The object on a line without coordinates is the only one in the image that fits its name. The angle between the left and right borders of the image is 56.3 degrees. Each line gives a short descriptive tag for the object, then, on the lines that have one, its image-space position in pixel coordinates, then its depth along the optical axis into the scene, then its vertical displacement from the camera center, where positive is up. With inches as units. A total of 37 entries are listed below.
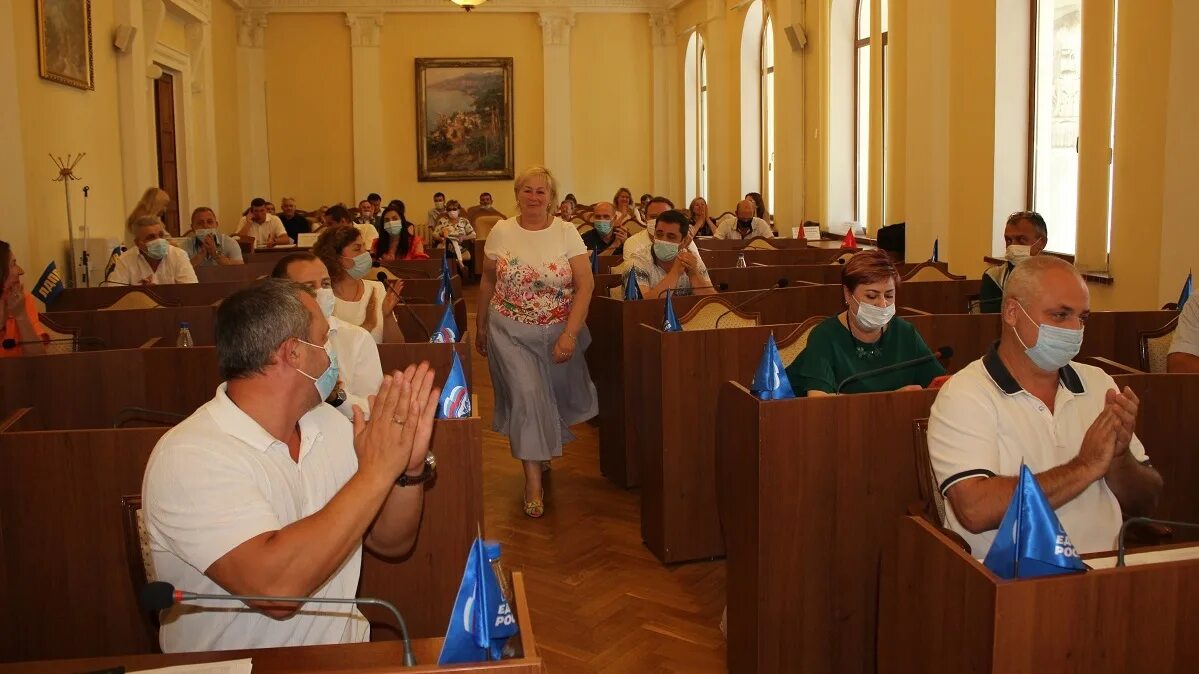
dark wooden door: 574.6 +40.2
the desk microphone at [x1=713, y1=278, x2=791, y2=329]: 216.4 -19.2
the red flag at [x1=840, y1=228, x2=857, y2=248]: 418.4 -10.9
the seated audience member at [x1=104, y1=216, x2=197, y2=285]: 311.6 -12.9
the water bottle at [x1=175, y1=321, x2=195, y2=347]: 213.3 -23.0
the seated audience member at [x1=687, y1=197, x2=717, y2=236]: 485.4 +0.7
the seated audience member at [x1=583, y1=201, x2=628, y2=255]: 410.0 -7.7
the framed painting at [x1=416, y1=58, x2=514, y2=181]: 804.0 +69.4
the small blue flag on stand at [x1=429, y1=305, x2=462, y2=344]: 197.6 -20.6
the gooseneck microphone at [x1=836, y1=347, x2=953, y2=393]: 138.6 -19.5
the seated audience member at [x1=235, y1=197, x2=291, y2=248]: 556.1 -6.0
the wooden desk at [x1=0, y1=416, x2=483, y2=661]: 125.2 -36.5
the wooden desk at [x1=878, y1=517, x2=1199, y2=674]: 86.0 -31.8
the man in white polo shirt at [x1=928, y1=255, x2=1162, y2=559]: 108.6 -22.1
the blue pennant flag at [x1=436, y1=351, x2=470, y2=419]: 136.6 -22.4
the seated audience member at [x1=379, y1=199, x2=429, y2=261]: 432.8 -10.2
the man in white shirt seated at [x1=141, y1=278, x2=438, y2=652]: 86.7 -21.9
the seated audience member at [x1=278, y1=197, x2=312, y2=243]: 657.6 -3.0
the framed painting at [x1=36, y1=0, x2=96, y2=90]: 393.7 +64.0
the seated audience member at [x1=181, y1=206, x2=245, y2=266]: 398.0 -10.1
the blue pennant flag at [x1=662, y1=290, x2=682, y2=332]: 199.0 -19.2
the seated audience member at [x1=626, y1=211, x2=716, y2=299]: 251.4 -11.9
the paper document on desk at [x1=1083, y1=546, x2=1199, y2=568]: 92.7 -29.0
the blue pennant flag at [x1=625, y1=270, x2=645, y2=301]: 253.9 -17.1
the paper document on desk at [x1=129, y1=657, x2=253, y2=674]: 74.4 -30.0
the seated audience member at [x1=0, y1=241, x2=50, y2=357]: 197.2 -17.7
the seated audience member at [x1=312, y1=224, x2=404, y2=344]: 202.8 -13.2
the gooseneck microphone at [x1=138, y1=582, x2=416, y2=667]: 71.2 -24.2
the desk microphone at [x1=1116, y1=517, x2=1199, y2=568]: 85.3 -25.7
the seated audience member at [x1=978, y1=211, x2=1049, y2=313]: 229.0 -6.8
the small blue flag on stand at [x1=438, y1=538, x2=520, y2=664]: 71.3 -25.7
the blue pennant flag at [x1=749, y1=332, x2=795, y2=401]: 141.6 -21.0
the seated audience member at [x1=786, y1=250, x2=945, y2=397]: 153.8 -18.3
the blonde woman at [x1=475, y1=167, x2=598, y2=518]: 220.5 -18.5
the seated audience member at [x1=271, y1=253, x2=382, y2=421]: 159.2 -18.3
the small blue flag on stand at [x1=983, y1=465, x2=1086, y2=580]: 87.0 -25.8
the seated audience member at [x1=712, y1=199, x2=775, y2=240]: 489.4 -6.0
